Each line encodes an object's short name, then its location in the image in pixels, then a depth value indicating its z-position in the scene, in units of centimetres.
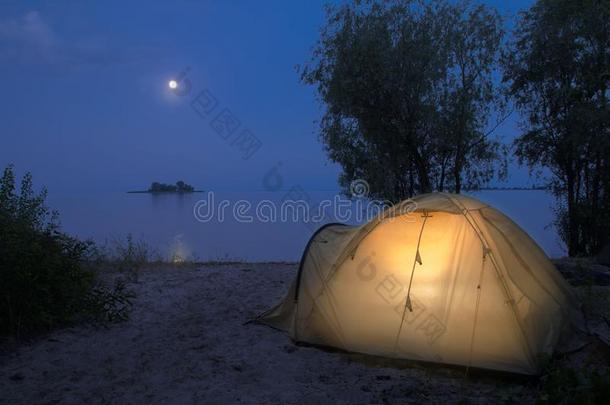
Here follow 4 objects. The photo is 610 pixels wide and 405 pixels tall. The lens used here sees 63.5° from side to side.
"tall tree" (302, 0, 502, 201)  1049
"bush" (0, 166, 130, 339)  514
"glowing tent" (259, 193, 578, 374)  447
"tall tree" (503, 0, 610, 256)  1080
